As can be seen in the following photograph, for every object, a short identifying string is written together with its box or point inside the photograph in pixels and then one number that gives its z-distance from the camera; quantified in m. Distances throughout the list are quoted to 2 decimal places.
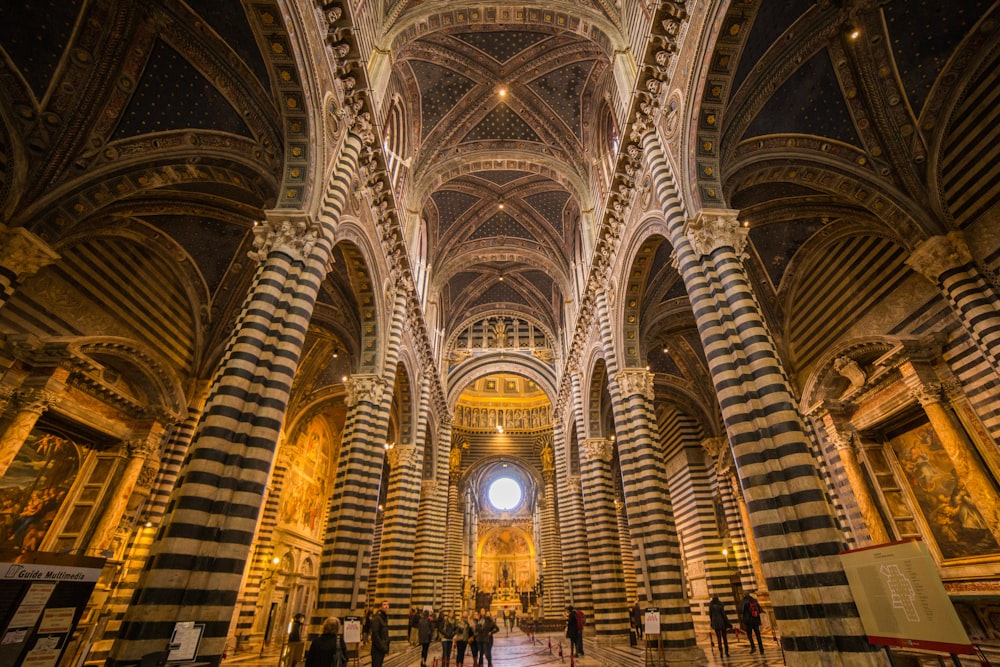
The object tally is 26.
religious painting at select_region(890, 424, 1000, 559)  9.02
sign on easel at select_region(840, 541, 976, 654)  3.25
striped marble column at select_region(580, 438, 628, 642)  13.53
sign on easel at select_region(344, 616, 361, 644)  6.70
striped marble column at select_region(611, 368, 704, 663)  9.30
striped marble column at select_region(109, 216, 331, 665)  5.26
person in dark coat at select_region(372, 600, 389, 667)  7.72
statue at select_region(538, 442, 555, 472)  30.72
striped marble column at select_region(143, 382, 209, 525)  12.80
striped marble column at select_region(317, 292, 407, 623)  10.37
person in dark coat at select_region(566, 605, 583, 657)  10.62
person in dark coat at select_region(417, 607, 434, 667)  9.51
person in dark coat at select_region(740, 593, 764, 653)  9.81
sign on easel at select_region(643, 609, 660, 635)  7.20
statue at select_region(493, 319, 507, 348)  27.81
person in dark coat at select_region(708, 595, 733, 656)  9.89
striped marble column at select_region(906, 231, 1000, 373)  8.23
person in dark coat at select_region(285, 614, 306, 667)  7.56
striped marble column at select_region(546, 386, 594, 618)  18.06
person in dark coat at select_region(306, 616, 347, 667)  5.53
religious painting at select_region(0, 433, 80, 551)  9.69
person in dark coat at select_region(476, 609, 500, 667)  9.06
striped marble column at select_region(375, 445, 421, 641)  14.11
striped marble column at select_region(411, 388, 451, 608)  19.36
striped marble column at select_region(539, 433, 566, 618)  28.59
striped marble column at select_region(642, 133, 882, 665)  5.24
